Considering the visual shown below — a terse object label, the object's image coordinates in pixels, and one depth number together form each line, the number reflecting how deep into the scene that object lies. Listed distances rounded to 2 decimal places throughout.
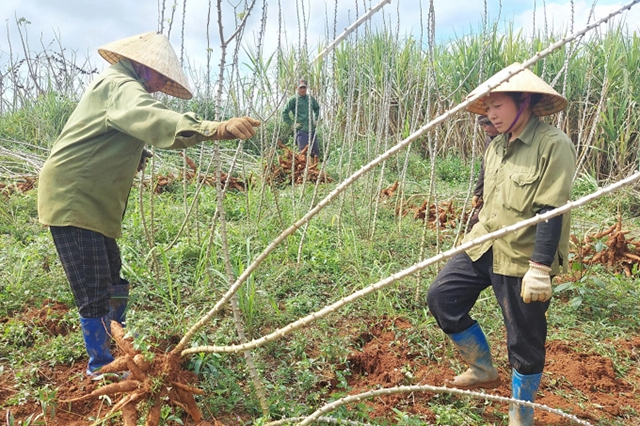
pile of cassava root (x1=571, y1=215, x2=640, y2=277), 3.54
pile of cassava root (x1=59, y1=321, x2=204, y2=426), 1.46
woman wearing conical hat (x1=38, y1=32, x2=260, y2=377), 1.87
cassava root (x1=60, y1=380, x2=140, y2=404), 1.45
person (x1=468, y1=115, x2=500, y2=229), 2.23
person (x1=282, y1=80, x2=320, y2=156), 7.95
